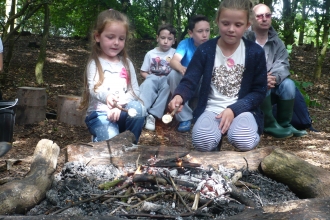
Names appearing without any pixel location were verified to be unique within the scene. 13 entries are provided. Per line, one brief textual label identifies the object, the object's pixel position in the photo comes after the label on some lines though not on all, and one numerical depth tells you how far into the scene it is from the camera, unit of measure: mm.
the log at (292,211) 2033
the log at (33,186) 2262
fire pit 2266
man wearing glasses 4734
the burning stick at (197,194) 2320
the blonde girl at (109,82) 3506
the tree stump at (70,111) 5906
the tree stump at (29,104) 5907
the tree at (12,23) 6704
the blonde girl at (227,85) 3219
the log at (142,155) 3076
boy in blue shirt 5098
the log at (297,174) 2649
